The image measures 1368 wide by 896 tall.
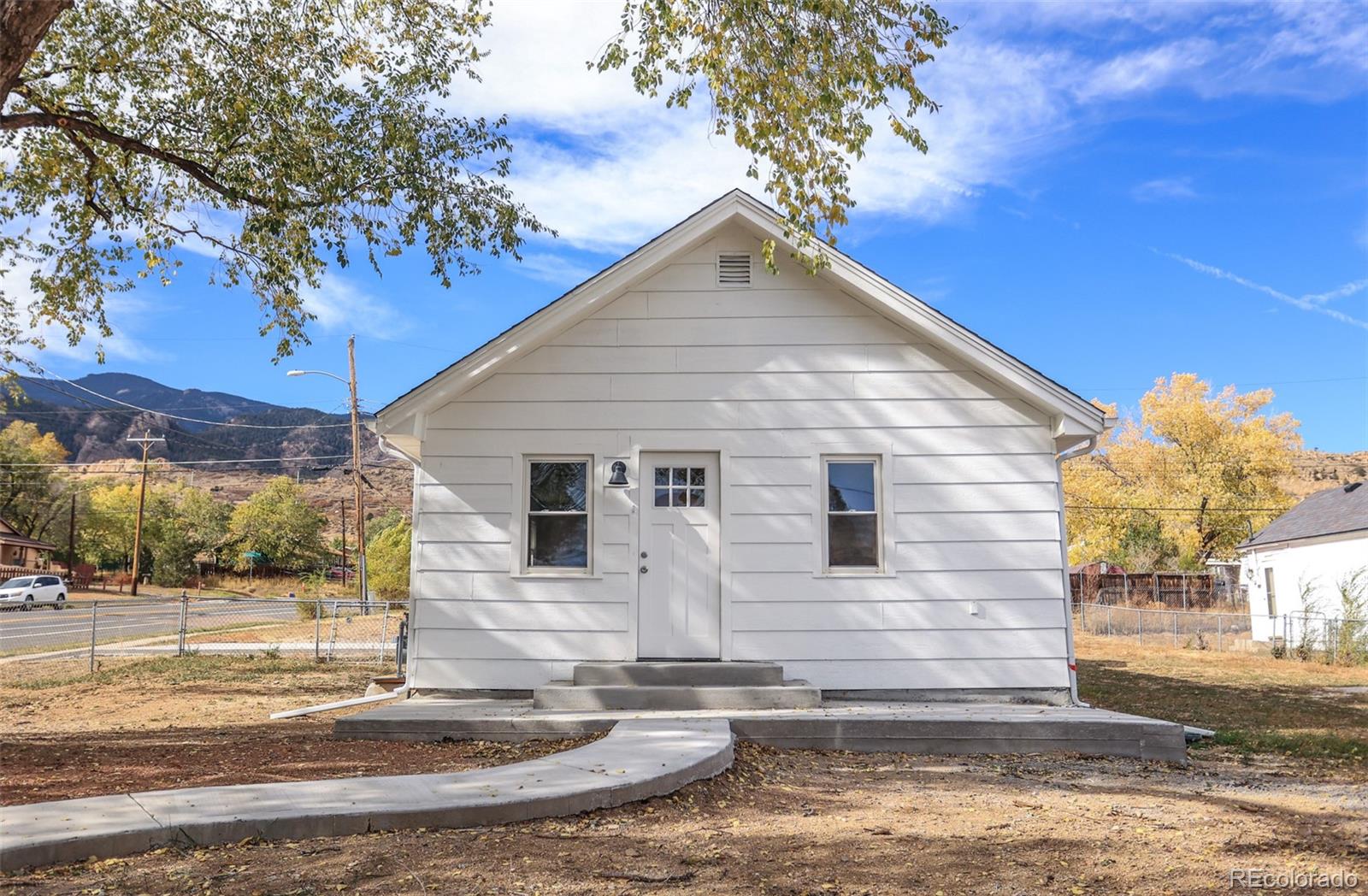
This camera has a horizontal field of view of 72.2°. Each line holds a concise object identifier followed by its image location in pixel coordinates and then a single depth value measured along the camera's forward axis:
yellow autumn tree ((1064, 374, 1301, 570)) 42.00
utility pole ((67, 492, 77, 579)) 56.97
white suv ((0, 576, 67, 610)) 36.18
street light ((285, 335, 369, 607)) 24.47
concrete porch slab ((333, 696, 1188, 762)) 8.12
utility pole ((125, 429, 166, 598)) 50.16
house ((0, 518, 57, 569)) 52.75
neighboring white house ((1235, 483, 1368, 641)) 22.77
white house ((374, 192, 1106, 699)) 9.73
